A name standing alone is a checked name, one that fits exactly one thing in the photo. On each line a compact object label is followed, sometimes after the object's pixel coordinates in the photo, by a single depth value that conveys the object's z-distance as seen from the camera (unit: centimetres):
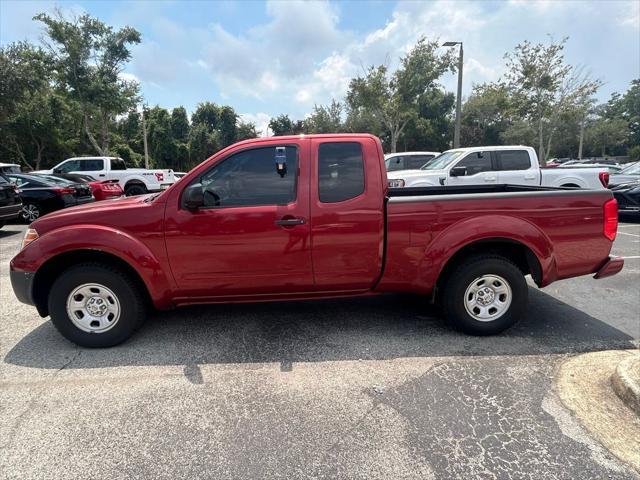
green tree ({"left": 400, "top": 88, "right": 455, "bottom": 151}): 4119
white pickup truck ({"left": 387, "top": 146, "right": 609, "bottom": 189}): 964
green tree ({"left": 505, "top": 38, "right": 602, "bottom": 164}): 2033
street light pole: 1556
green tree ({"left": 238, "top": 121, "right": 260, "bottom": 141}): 5002
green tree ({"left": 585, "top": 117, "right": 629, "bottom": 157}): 5238
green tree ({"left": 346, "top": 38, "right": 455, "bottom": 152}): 2297
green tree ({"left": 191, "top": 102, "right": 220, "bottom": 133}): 4634
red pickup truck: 344
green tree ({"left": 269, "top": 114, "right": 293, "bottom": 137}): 5225
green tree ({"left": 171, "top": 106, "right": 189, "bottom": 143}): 4250
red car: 1277
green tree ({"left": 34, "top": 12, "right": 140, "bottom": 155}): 2239
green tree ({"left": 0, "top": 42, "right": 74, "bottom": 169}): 1911
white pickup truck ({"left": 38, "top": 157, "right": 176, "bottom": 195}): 1583
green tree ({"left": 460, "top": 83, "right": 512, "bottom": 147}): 4786
